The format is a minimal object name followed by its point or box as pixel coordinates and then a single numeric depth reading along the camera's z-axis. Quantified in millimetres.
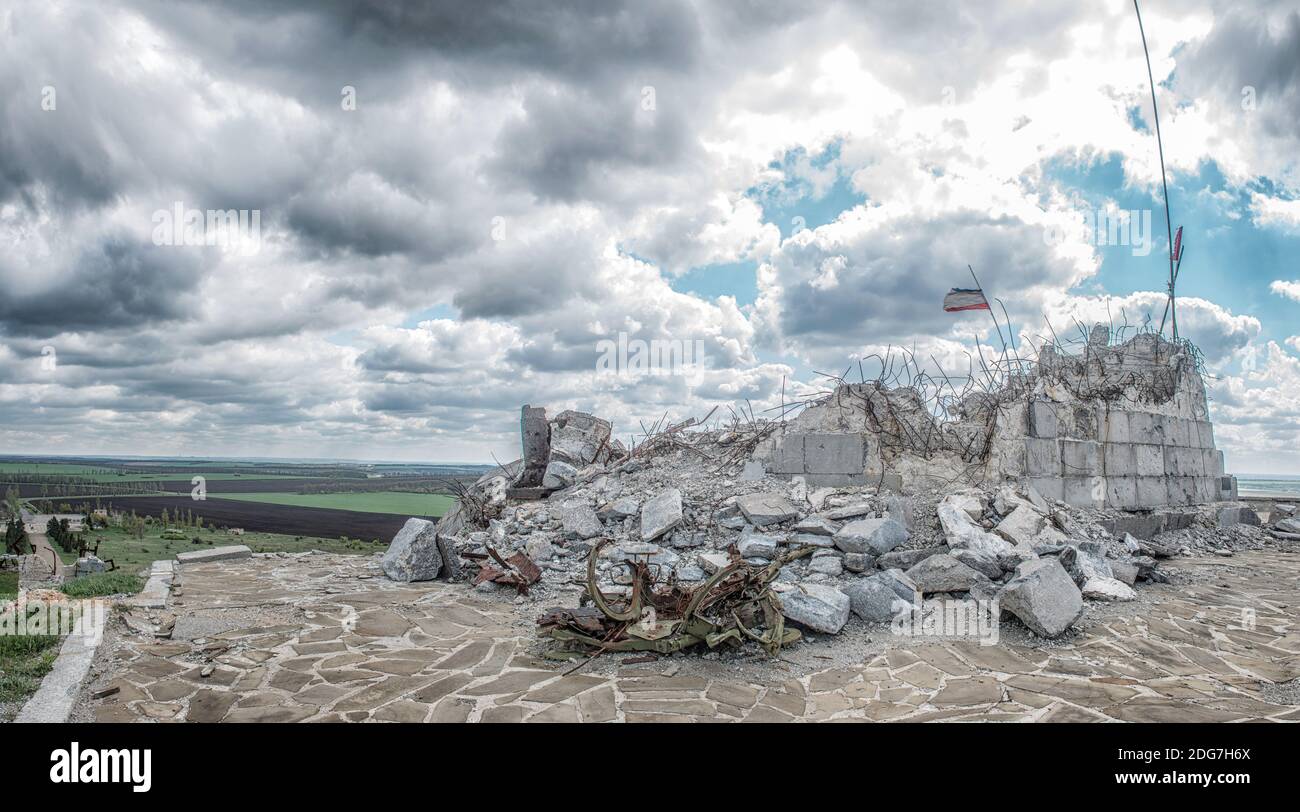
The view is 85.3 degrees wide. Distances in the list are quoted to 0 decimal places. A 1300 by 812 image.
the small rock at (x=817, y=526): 8188
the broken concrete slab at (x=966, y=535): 7848
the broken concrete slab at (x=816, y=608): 5891
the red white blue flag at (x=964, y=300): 12234
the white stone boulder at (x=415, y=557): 9156
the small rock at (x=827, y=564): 7641
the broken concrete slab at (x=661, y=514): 8891
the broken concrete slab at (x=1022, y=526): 8298
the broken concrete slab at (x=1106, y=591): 7199
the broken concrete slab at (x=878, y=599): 6453
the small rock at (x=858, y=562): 7648
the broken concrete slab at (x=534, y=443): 12344
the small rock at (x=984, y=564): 7289
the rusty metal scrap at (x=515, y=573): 8086
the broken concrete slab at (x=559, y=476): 11734
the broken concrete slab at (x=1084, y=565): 7523
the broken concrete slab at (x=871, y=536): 7801
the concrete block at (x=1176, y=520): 12430
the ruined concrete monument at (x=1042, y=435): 9875
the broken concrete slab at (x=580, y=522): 9487
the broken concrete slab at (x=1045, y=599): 6023
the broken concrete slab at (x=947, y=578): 7082
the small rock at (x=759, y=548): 7895
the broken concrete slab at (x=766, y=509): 8688
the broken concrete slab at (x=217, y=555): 10839
